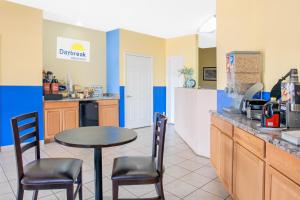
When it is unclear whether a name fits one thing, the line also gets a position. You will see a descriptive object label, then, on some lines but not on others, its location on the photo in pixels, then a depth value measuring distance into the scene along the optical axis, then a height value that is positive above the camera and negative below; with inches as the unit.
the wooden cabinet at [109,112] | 215.6 -22.3
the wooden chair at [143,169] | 71.4 -26.7
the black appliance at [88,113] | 198.2 -21.2
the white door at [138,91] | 239.8 -1.5
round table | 71.3 -16.8
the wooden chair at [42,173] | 68.0 -26.4
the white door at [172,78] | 262.5 +13.5
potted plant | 238.7 +18.7
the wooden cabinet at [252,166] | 49.4 -22.2
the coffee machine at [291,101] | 64.1 -3.4
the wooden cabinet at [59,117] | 178.5 -22.3
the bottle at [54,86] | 190.5 +3.0
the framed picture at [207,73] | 283.7 +20.3
